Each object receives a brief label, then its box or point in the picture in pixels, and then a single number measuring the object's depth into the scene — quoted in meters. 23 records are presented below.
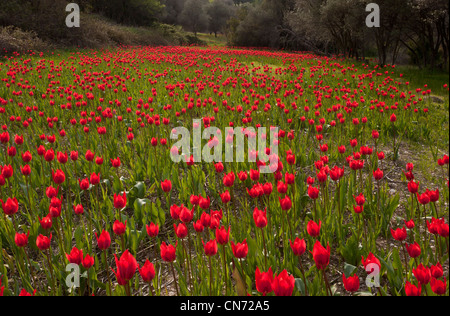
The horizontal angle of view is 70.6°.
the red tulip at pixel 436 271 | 1.53
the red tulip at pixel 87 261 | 1.71
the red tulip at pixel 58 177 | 2.64
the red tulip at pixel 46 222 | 2.07
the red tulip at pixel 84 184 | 2.73
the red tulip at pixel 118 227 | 1.90
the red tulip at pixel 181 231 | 1.83
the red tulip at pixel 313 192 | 2.27
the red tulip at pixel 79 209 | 2.46
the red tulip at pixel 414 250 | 1.73
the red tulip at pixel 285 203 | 2.08
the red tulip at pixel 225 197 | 2.34
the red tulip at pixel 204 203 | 2.19
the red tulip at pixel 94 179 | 2.79
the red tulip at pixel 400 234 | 1.89
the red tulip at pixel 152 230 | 1.93
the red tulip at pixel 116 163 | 3.31
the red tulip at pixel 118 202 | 2.21
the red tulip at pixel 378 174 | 2.71
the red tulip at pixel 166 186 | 2.56
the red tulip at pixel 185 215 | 1.98
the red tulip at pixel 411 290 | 1.37
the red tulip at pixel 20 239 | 1.86
